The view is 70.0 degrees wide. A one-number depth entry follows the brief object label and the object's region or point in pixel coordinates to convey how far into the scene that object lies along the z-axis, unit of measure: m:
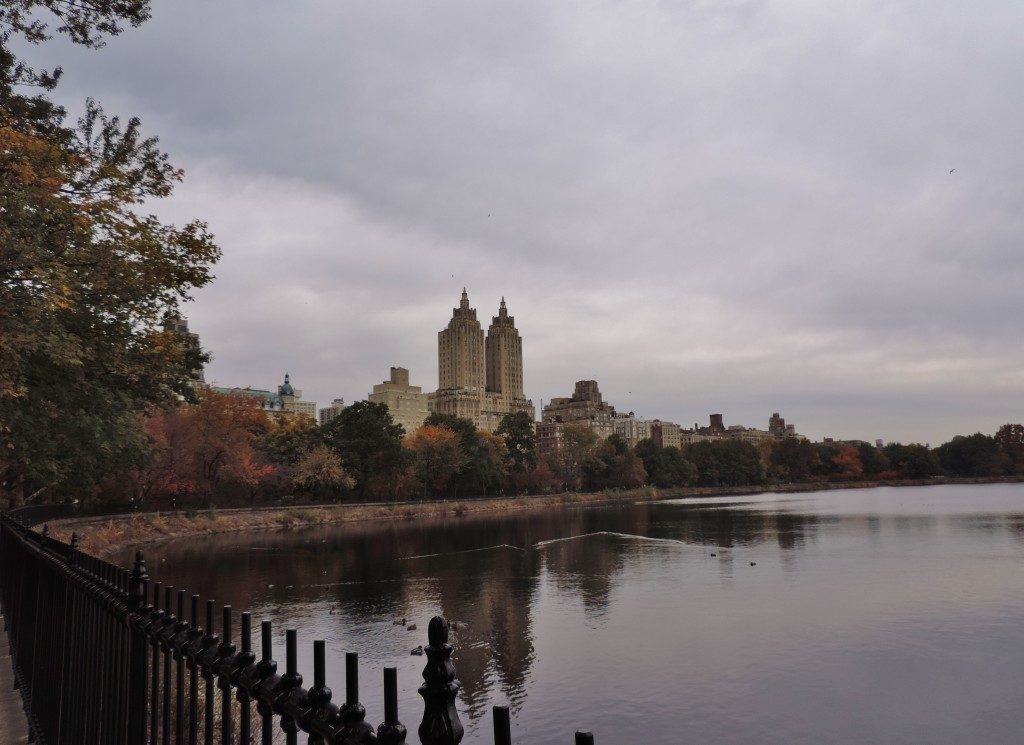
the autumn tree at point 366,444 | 82.94
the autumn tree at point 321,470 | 77.50
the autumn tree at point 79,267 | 9.64
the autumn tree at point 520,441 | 112.06
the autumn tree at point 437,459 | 91.94
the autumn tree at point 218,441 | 63.22
